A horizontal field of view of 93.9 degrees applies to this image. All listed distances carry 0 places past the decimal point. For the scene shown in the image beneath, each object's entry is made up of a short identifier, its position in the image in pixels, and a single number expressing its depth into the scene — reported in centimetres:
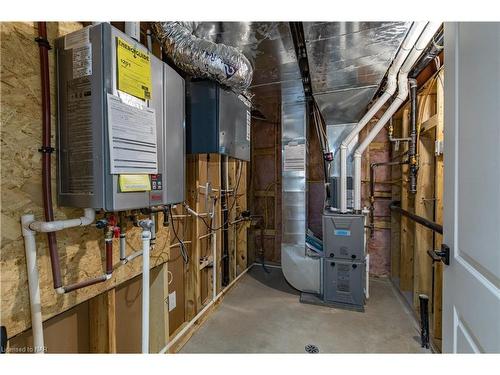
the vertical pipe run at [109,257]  105
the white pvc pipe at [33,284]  84
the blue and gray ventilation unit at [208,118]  148
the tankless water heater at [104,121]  87
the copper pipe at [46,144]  89
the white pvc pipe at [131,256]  114
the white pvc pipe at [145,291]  111
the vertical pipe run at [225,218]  279
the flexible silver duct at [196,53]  132
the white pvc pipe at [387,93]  144
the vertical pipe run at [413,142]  244
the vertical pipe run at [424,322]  190
